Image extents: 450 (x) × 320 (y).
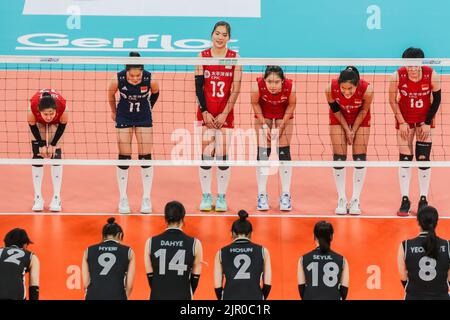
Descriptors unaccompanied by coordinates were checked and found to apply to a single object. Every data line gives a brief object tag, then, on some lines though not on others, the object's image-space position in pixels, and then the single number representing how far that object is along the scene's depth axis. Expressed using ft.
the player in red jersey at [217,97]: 42.98
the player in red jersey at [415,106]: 42.78
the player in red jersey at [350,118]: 42.37
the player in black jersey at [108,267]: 32.35
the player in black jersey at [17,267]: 32.14
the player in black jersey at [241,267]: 32.14
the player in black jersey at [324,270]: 31.86
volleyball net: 49.21
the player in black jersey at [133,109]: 42.57
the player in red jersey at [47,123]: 42.39
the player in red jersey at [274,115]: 42.42
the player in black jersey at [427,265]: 32.17
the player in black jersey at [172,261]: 32.35
